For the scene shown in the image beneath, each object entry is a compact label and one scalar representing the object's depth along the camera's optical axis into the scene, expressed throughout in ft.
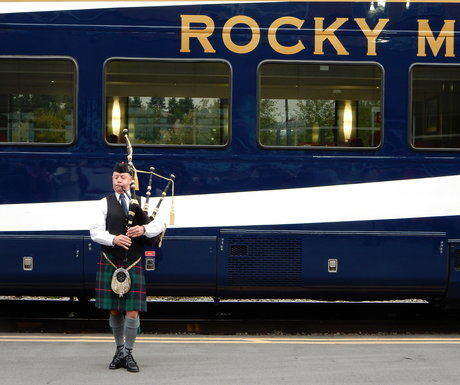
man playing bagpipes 46.98
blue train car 57.06
